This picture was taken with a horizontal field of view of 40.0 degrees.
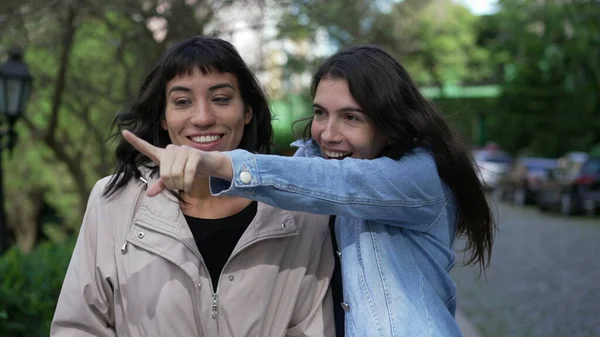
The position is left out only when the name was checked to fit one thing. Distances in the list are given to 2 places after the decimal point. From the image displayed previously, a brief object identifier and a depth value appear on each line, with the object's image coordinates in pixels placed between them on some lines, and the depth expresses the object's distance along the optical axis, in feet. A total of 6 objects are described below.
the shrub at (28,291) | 15.15
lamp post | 27.43
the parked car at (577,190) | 69.82
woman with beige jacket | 7.82
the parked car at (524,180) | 88.74
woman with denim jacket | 7.35
